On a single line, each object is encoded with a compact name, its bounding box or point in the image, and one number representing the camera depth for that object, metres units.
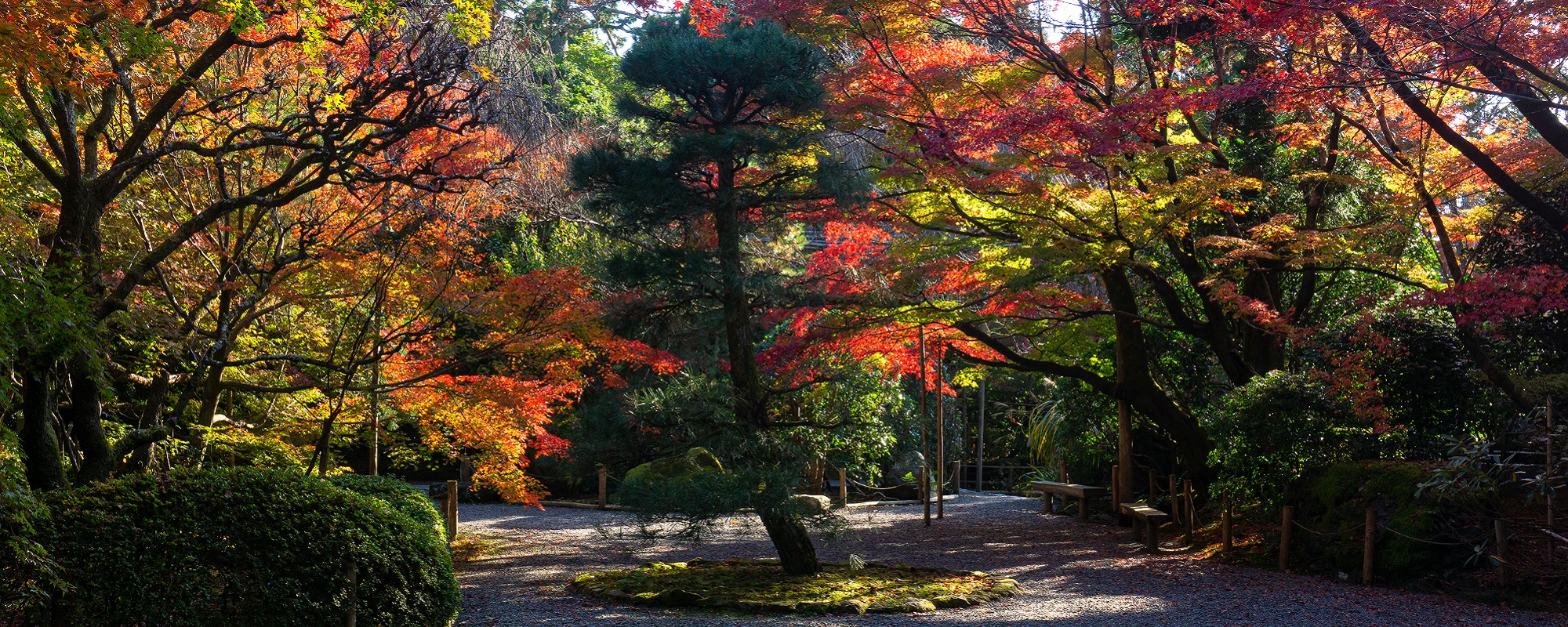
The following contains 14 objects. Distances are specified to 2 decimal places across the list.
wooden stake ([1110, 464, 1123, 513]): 11.51
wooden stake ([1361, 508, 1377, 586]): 7.58
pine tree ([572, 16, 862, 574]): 7.36
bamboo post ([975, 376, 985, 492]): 18.77
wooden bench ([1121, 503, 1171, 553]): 9.48
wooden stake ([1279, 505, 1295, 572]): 8.43
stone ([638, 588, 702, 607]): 7.04
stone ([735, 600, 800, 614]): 6.73
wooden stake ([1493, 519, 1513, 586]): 6.79
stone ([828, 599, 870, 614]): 6.68
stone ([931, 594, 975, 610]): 7.00
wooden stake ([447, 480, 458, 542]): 10.84
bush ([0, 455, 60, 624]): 4.13
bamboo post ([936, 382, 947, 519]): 12.13
